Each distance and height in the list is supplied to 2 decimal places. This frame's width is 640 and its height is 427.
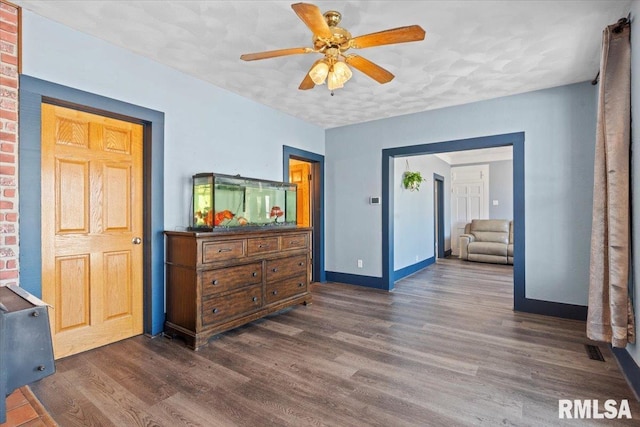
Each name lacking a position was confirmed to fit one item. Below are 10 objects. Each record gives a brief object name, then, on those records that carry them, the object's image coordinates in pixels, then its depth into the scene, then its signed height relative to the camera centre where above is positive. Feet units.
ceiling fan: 5.71 +3.40
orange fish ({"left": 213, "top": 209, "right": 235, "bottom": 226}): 9.40 -0.11
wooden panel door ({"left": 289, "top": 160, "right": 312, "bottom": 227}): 16.84 +1.34
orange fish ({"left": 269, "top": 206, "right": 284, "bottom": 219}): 11.80 +0.02
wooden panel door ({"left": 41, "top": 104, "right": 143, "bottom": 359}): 7.60 -0.40
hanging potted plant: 17.56 +1.88
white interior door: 25.86 +1.31
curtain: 6.69 +0.38
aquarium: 9.50 +0.35
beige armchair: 21.63 -2.18
